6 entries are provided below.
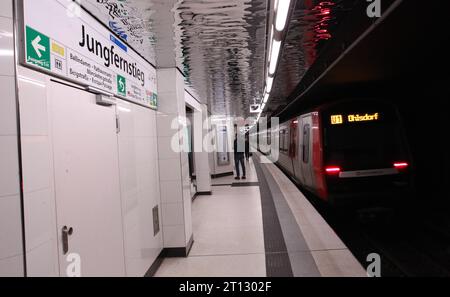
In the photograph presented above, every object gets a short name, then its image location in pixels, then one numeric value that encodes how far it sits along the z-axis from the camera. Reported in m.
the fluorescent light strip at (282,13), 2.28
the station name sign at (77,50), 1.79
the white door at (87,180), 2.02
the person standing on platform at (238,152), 10.32
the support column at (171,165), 4.26
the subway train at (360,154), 5.38
